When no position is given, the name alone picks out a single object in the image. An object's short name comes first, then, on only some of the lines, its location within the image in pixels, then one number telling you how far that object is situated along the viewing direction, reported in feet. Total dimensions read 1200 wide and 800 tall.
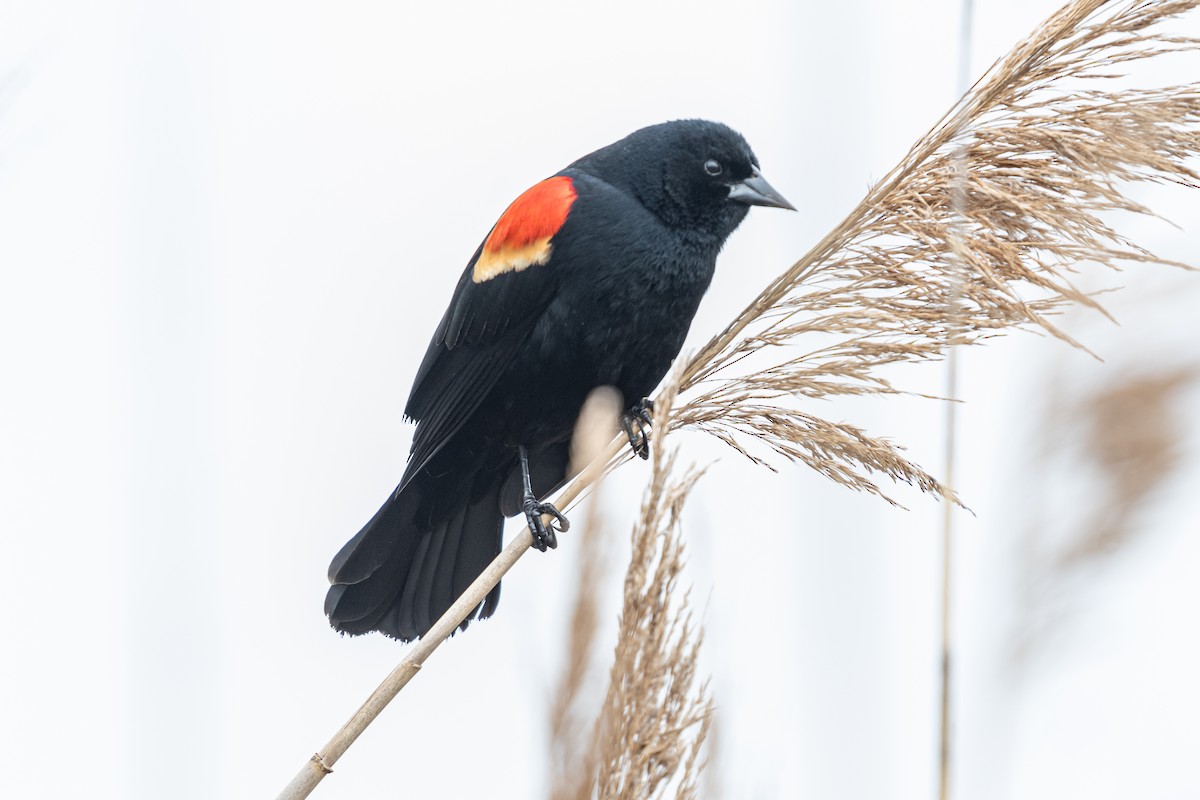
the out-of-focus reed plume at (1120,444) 19.02
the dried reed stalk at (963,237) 23.83
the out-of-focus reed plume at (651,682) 18.70
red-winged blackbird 25.63
